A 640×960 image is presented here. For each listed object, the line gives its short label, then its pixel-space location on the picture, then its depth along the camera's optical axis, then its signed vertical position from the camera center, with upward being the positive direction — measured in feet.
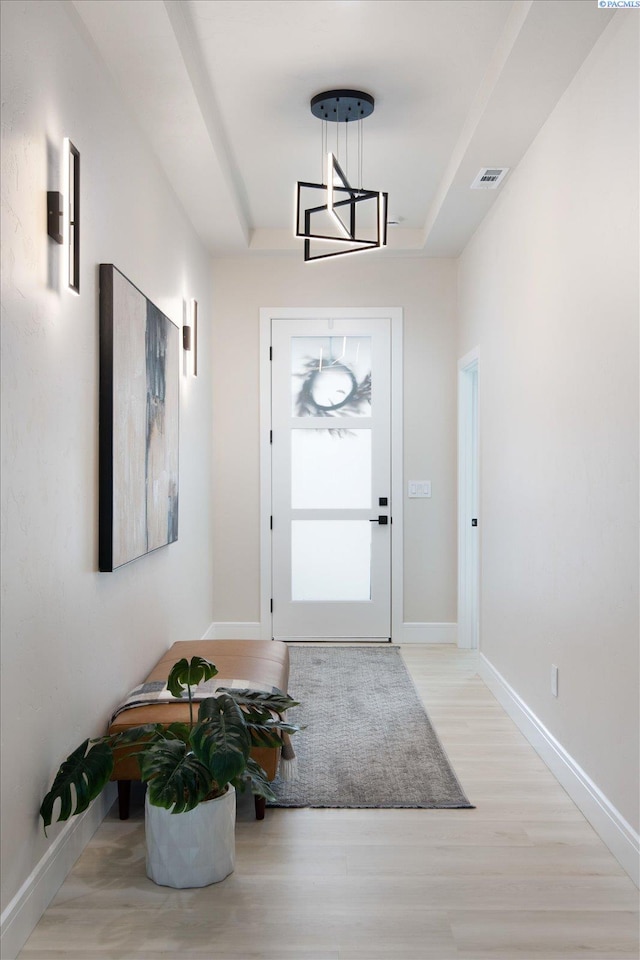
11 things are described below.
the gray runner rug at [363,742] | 9.51 -4.04
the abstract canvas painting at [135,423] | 8.72 +0.60
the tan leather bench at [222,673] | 8.66 -2.83
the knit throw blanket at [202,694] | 8.98 -2.75
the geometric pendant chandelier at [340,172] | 10.21 +4.07
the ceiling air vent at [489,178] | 12.27 +4.80
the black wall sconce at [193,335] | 14.20 +2.55
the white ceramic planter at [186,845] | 7.25 -3.59
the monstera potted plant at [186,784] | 6.95 -2.94
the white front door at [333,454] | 17.66 +0.36
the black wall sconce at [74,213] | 7.50 +2.54
